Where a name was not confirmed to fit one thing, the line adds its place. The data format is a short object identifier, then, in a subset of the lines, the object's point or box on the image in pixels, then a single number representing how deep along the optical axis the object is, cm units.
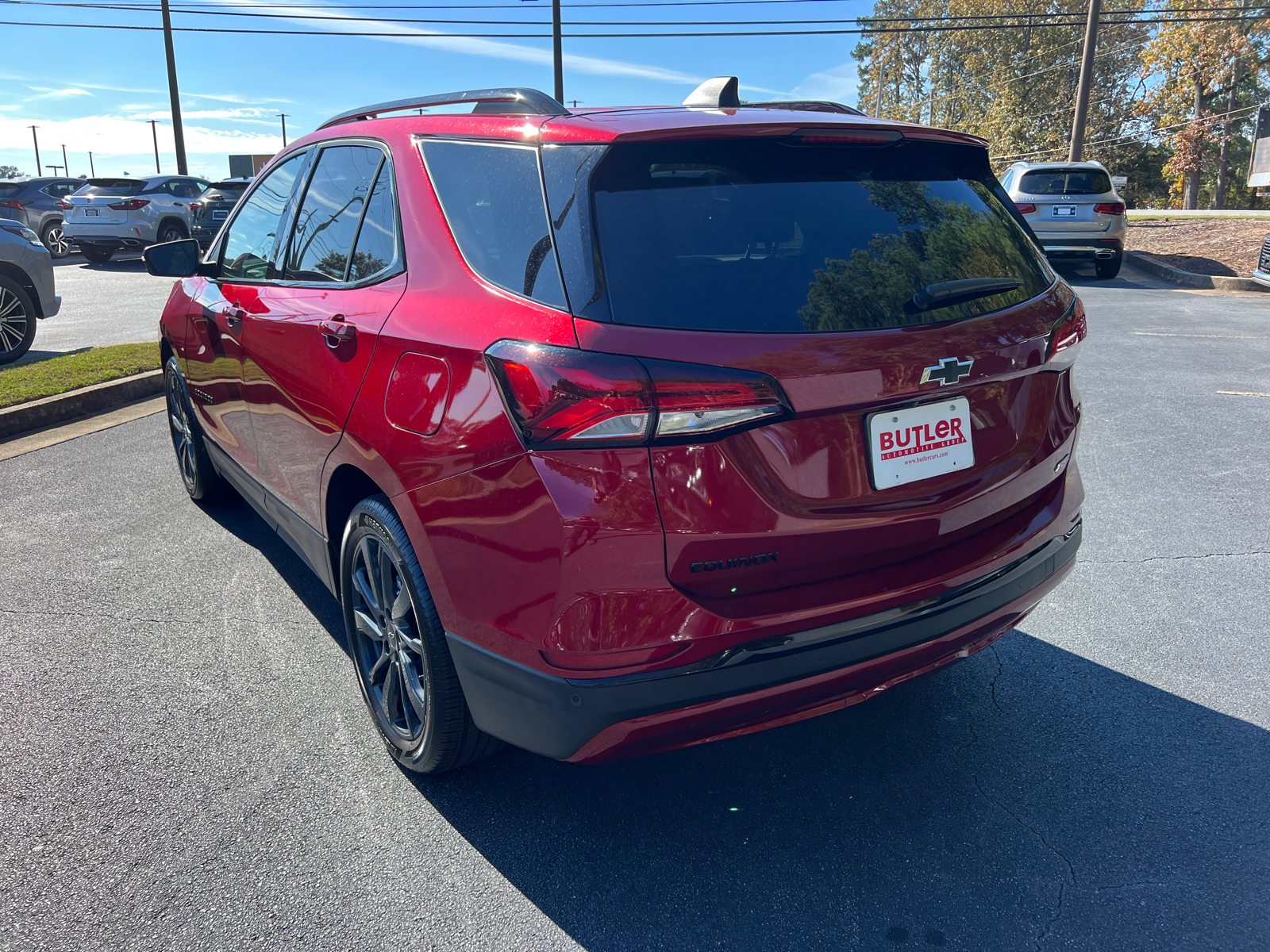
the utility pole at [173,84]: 2945
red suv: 188
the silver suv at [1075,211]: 1544
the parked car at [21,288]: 878
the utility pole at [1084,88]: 2494
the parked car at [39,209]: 2338
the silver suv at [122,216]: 2036
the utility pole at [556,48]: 2798
